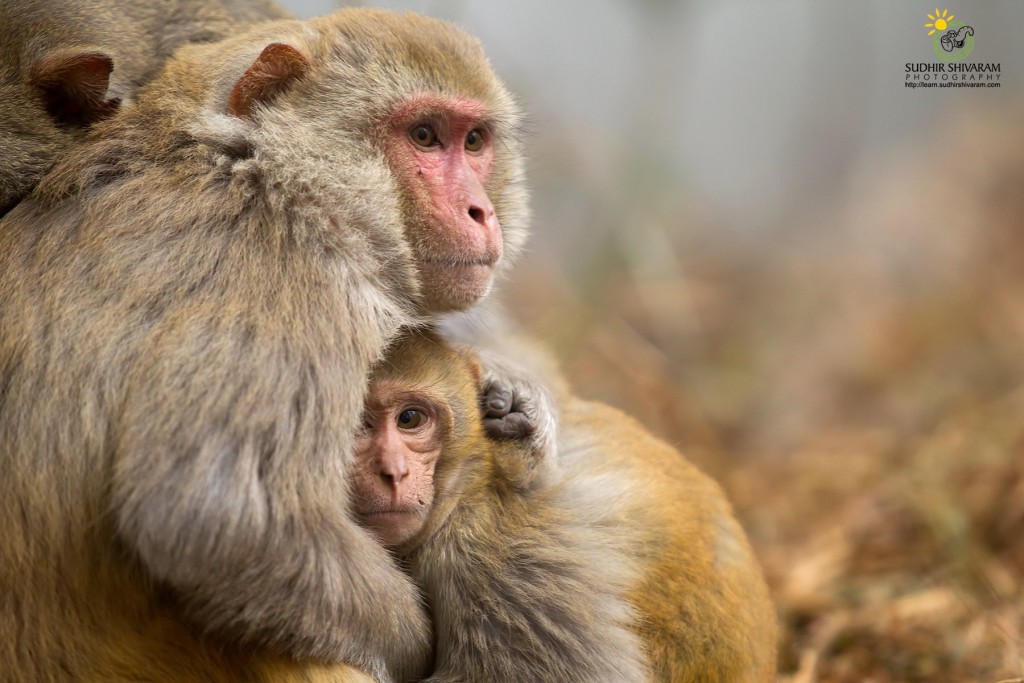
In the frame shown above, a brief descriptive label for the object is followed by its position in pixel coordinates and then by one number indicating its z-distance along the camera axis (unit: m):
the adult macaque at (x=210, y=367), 6.06
